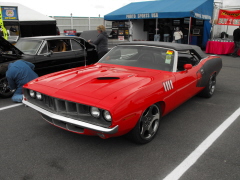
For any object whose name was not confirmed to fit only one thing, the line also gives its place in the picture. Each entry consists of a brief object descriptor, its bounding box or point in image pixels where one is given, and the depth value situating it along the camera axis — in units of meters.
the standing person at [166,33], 15.38
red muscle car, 2.59
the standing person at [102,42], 7.22
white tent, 13.90
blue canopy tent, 12.73
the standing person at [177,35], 14.03
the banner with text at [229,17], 13.71
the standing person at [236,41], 12.35
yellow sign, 9.10
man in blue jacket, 4.59
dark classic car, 5.23
